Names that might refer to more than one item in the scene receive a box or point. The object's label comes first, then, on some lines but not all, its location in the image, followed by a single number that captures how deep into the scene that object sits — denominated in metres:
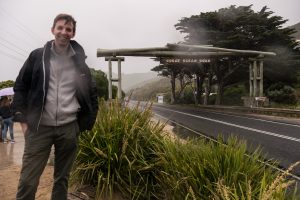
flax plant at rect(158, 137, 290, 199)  2.24
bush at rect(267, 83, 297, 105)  17.94
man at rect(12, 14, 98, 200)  2.12
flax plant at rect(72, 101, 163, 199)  2.81
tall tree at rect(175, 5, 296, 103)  18.01
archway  10.42
